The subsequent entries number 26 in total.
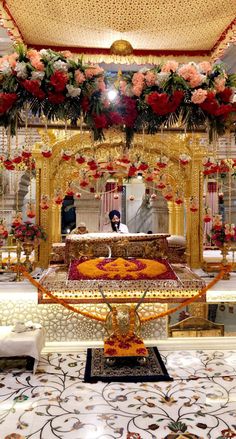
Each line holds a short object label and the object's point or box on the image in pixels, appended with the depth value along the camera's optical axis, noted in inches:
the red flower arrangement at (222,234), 257.8
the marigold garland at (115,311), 172.2
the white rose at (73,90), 137.9
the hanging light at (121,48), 172.2
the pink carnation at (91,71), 141.7
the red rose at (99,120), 148.3
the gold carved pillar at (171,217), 347.9
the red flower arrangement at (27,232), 258.2
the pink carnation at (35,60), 135.8
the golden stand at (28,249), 263.0
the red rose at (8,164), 202.8
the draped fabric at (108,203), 466.9
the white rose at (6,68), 138.1
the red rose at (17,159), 200.4
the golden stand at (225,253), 263.0
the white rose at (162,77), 141.7
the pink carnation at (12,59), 136.9
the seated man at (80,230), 334.0
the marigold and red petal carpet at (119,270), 233.0
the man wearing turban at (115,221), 367.2
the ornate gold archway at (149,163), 293.6
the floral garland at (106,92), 137.6
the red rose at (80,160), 248.5
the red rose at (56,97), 139.6
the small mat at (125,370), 154.5
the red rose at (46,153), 192.2
